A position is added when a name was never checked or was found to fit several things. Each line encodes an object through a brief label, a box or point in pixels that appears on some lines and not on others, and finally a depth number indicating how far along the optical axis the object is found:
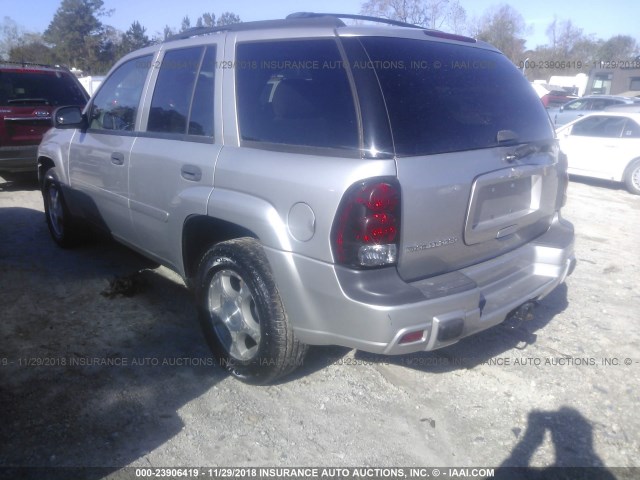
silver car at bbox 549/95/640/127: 15.93
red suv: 7.51
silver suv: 2.33
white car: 9.60
